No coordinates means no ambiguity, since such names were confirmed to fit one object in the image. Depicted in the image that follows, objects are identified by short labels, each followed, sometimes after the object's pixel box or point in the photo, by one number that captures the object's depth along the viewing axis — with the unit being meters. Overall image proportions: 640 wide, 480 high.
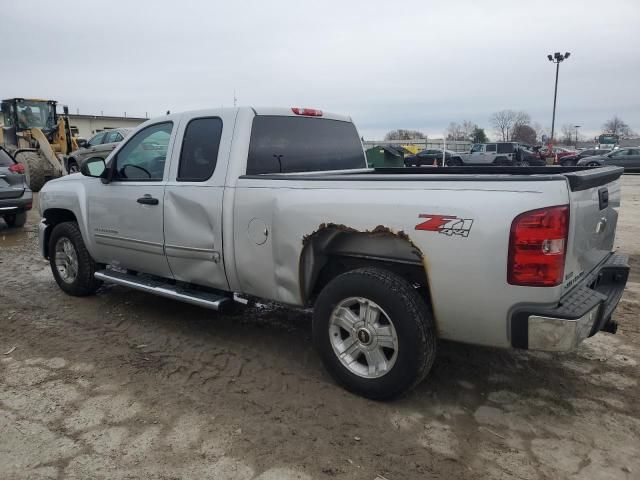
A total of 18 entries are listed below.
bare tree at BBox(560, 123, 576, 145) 106.59
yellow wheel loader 16.31
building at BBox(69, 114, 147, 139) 63.41
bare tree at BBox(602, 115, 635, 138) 110.74
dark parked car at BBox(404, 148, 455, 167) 36.75
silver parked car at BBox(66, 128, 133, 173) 17.95
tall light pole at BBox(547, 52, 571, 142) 40.69
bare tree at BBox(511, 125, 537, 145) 91.00
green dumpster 17.25
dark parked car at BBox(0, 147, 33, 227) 9.73
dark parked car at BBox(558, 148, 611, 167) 36.12
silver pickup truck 2.77
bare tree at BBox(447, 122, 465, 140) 101.19
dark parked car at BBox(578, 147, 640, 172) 28.75
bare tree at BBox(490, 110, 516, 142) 94.88
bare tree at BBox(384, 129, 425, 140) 90.38
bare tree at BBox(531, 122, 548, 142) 100.18
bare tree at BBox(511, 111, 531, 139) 93.32
